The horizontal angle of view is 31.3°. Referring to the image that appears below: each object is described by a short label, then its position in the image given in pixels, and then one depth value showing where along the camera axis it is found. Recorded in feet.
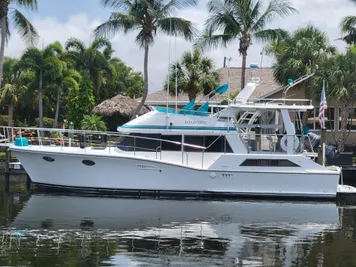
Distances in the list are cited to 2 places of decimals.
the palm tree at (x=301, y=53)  113.09
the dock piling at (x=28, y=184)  83.61
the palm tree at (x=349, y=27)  113.60
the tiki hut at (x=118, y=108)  130.00
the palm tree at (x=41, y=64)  123.13
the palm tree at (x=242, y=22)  106.42
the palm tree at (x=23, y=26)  101.29
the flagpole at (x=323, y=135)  82.39
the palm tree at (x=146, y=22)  108.17
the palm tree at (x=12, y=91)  138.91
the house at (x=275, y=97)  118.83
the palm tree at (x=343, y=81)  104.94
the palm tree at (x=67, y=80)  127.13
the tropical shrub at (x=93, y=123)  121.29
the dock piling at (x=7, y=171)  84.29
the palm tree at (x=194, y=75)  117.19
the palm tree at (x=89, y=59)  144.56
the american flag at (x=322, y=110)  80.38
